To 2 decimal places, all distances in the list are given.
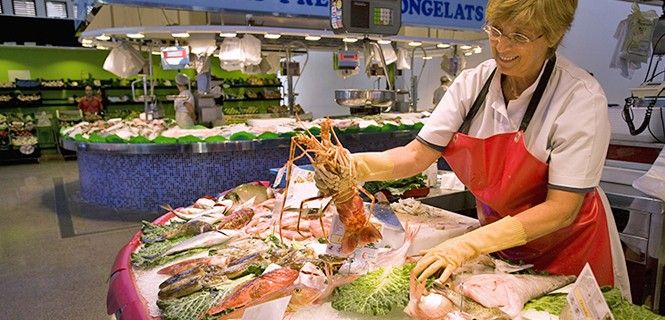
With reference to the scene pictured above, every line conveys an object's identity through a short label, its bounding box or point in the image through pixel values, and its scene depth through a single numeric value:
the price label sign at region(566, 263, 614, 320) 1.16
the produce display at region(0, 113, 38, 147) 12.12
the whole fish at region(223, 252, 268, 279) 1.66
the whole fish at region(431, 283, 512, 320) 1.30
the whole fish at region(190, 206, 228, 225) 2.33
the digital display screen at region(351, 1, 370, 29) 4.20
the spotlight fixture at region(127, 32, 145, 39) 6.78
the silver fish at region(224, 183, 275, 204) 2.74
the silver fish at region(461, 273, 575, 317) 1.34
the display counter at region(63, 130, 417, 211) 6.61
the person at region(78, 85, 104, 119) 12.93
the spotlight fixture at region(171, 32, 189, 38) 6.75
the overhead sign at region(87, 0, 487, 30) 5.94
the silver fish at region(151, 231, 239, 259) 1.96
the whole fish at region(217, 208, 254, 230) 2.24
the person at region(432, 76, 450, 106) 11.07
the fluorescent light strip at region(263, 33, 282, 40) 6.91
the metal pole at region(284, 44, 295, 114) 8.83
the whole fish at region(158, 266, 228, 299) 1.50
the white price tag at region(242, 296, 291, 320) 1.26
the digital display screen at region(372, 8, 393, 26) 4.43
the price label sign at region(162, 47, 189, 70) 6.93
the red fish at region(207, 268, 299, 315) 1.41
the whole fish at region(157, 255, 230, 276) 1.76
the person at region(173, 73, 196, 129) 7.65
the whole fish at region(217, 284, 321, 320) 1.41
